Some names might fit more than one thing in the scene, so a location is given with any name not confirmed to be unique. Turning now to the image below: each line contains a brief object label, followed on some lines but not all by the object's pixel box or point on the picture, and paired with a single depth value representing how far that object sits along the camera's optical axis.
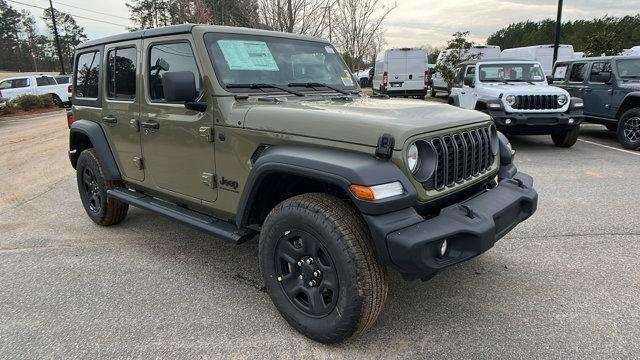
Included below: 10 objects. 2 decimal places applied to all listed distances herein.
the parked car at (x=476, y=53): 20.73
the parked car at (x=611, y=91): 8.94
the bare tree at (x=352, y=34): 23.94
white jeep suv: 8.55
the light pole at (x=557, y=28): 15.79
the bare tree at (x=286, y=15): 15.92
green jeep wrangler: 2.42
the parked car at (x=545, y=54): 20.02
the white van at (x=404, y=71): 20.94
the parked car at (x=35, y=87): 22.56
